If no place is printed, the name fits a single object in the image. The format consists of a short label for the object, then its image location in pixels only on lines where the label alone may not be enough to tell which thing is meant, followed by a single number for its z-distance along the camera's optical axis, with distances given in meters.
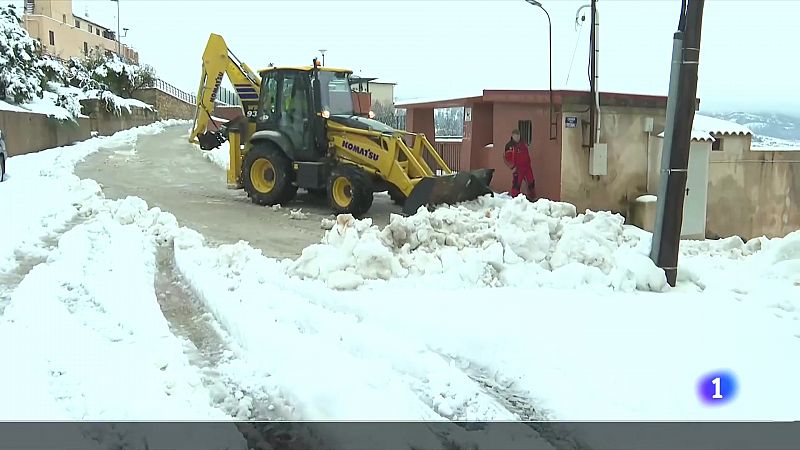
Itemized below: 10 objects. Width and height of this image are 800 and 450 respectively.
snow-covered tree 23.78
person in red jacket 13.70
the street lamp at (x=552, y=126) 13.85
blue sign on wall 13.89
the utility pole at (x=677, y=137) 6.10
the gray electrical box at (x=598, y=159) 14.01
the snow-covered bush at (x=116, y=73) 41.91
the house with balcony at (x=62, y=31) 56.53
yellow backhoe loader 11.41
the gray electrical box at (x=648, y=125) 14.87
